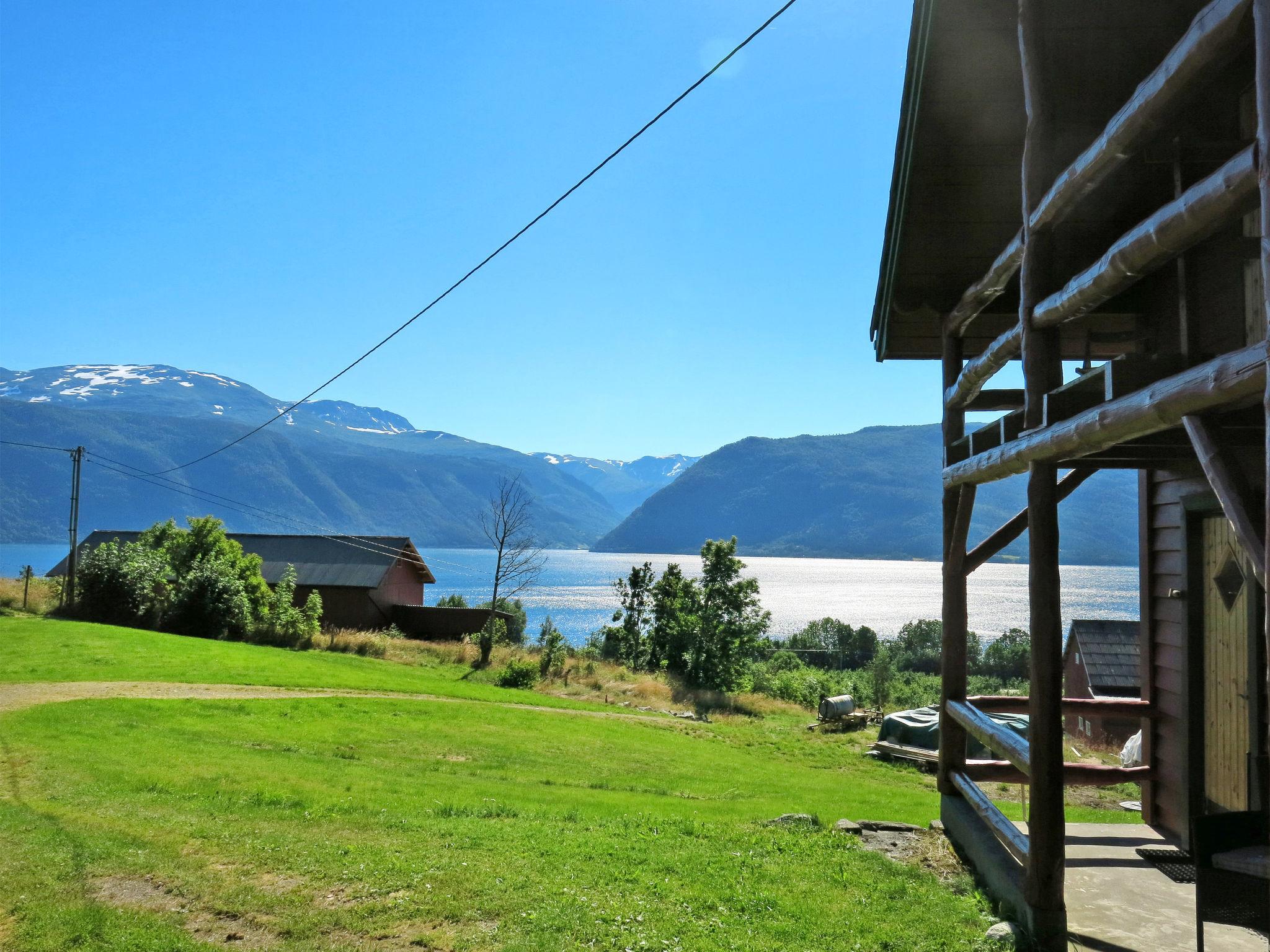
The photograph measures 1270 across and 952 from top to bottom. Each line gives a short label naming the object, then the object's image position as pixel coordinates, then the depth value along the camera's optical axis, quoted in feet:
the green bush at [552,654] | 109.29
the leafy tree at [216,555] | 115.24
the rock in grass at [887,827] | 29.84
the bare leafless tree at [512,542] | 139.95
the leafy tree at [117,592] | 107.34
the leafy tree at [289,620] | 111.75
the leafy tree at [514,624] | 149.48
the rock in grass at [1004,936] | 18.31
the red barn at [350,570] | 148.15
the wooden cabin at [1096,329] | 12.81
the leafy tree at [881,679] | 138.00
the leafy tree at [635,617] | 161.99
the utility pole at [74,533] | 107.96
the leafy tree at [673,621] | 148.77
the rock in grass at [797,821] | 31.42
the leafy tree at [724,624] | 145.59
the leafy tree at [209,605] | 108.47
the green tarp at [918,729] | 84.07
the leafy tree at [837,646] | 212.84
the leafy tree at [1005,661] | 183.42
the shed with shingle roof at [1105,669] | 73.26
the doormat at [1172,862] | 21.74
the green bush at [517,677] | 98.53
